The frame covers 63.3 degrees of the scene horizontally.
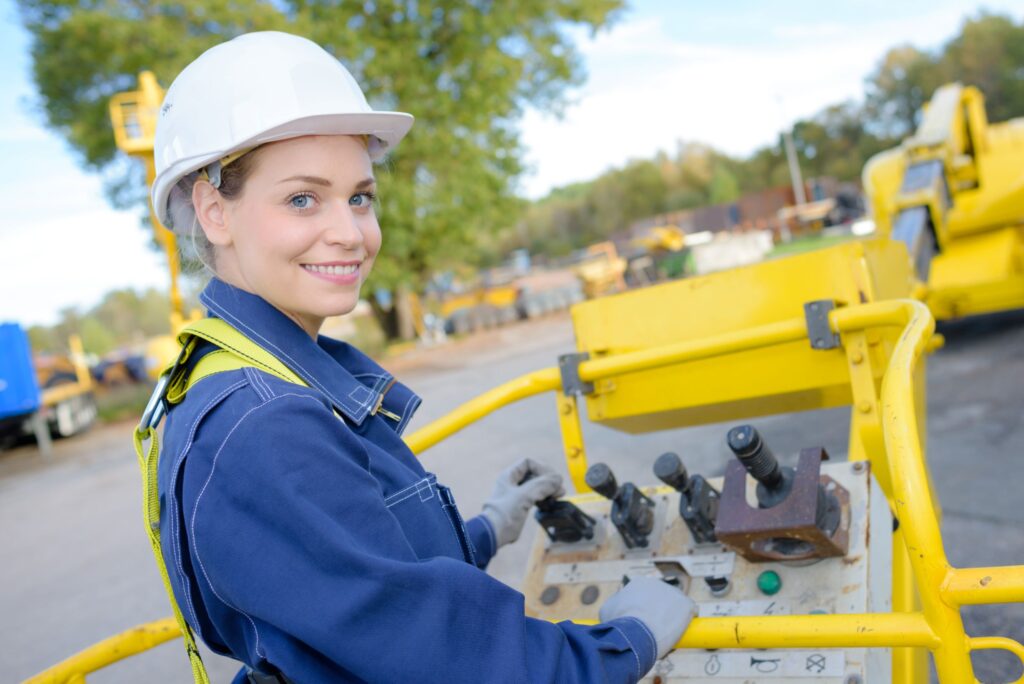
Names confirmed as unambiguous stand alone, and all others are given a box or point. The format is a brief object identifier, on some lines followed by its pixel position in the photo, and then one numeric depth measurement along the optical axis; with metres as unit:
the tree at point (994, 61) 40.94
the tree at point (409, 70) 14.85
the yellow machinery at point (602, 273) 20.61
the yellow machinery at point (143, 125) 11.27
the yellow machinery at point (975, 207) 6.09
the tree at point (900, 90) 45.09
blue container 10.61
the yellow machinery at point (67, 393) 14.41
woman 1.00
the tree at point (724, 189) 50.16
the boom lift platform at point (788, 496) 1.27
